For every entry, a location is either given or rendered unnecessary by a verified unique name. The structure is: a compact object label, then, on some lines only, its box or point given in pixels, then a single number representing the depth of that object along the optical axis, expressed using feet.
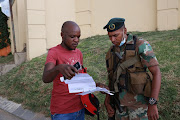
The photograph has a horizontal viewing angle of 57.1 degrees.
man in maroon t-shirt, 5.49
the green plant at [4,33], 37.73
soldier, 5.30
